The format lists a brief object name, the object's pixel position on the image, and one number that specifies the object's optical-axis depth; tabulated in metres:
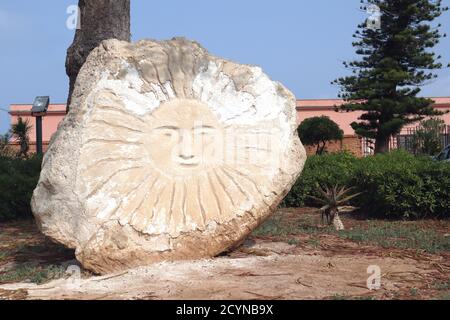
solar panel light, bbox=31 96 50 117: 11.64
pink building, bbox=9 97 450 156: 26.34
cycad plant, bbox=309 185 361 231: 7.27
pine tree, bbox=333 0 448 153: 19.97
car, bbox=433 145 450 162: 12.42
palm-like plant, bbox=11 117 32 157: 19.77
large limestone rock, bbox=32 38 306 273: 4.86
